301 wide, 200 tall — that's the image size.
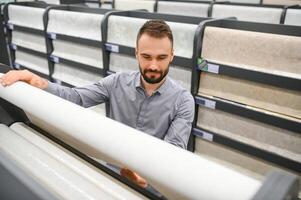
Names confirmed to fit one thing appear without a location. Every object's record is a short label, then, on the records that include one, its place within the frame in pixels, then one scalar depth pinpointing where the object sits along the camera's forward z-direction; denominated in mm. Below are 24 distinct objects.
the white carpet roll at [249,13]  3520
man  1398
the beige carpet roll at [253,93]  1999
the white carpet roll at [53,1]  6289
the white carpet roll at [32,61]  3916
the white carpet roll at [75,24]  3048
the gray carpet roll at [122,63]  2809
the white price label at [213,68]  2214
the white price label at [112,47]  2850
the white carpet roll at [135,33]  2346
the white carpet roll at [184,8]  4051
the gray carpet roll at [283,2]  4992
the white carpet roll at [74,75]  3266
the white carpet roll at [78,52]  3148
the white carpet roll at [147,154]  400
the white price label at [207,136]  2410
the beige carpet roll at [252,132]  2090
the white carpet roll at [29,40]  3846
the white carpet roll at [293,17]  3382
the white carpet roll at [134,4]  4447
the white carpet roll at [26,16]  3709
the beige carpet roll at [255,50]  1927
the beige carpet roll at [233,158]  2270
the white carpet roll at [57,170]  602
